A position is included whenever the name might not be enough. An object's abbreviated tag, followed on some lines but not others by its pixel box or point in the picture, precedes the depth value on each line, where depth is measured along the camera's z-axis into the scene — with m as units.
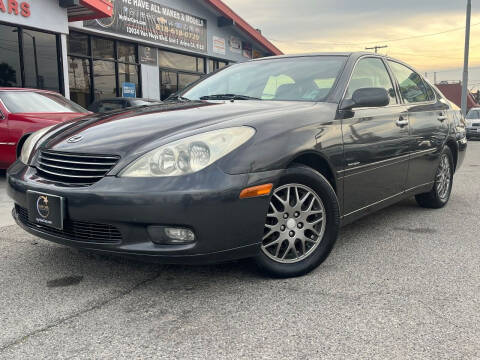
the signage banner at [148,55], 15.93
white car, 18.83
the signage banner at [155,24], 14.33
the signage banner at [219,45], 19.41
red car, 6.61
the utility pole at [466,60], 21.66
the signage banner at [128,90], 15.38
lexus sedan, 2.42
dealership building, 11.39
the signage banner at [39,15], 10.64
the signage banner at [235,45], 20.59
